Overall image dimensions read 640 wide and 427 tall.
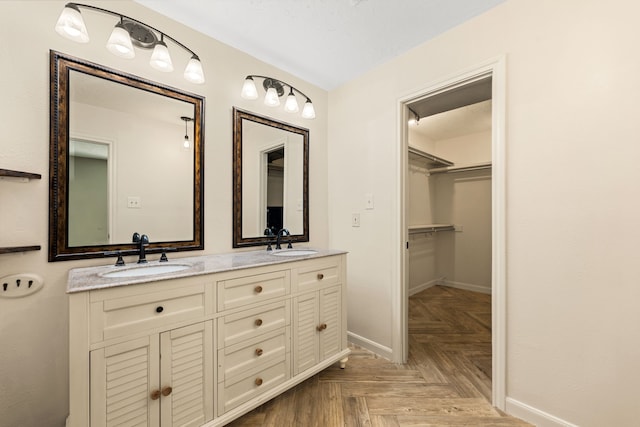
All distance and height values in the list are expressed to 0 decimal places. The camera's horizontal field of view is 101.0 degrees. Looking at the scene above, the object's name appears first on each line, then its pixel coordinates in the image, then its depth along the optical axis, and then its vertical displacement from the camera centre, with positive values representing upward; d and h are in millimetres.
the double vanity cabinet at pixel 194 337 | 1020 -591
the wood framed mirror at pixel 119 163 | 1322 +299
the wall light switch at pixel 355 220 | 2359 -48
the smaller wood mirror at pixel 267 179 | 1977 +292
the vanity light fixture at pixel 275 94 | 1884 +923
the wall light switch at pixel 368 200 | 2250 +126
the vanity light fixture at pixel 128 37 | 1207 +894
